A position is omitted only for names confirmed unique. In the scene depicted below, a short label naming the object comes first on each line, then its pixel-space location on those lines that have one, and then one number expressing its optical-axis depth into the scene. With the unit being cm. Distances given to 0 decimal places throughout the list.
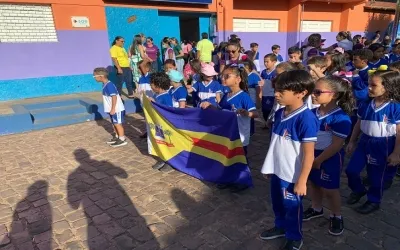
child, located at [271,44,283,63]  813
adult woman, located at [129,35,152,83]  945
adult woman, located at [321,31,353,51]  710
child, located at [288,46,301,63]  542
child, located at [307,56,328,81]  422
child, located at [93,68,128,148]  543
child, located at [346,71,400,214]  299
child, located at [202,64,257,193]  362
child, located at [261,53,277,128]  552
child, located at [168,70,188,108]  467
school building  857
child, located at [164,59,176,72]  567
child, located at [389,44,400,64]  685
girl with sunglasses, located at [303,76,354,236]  266
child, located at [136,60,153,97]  602
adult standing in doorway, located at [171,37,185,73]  1070
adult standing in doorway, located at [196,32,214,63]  949
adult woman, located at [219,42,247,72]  596
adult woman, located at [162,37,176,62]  1009
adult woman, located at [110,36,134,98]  907
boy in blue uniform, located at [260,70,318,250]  232
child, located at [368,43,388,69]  536
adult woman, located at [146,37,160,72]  974
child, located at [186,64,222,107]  459
